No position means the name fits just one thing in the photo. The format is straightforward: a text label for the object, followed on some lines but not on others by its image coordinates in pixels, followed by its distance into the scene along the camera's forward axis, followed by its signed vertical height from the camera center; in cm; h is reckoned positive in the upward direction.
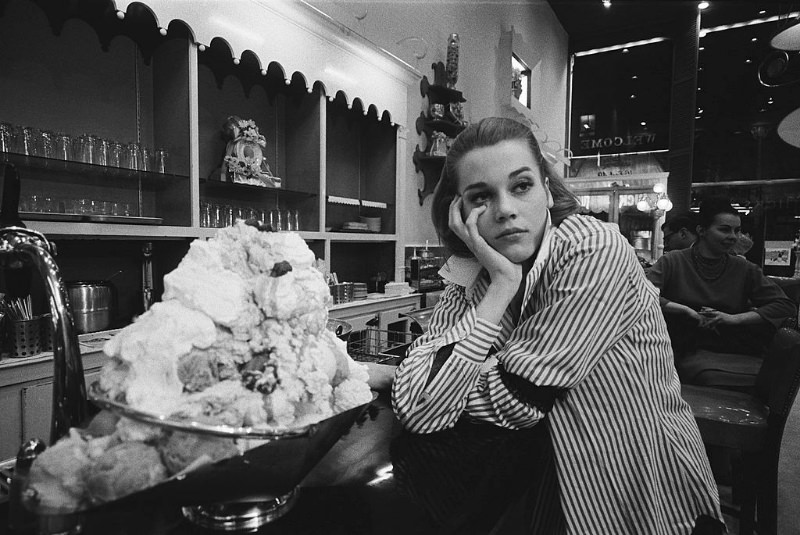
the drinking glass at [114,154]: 221 +41
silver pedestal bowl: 47 -25
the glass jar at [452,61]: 466 +179
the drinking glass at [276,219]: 301 +15
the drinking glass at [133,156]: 227 +41
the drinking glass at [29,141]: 192 +40
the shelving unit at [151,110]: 208 +69
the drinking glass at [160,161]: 236 +40
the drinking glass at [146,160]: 232 +40
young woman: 97 -27
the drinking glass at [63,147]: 204 +40
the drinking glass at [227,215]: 275 +16
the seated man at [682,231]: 419 +13
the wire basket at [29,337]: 173 -35
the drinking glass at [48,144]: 198 +40
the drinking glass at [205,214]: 263 +15
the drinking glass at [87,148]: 212 +41
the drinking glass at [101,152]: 217 +41
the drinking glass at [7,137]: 186 +40
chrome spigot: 61 -11
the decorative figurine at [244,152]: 280 +54
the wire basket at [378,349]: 157 -48
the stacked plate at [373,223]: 396 +17
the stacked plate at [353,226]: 364 +13
